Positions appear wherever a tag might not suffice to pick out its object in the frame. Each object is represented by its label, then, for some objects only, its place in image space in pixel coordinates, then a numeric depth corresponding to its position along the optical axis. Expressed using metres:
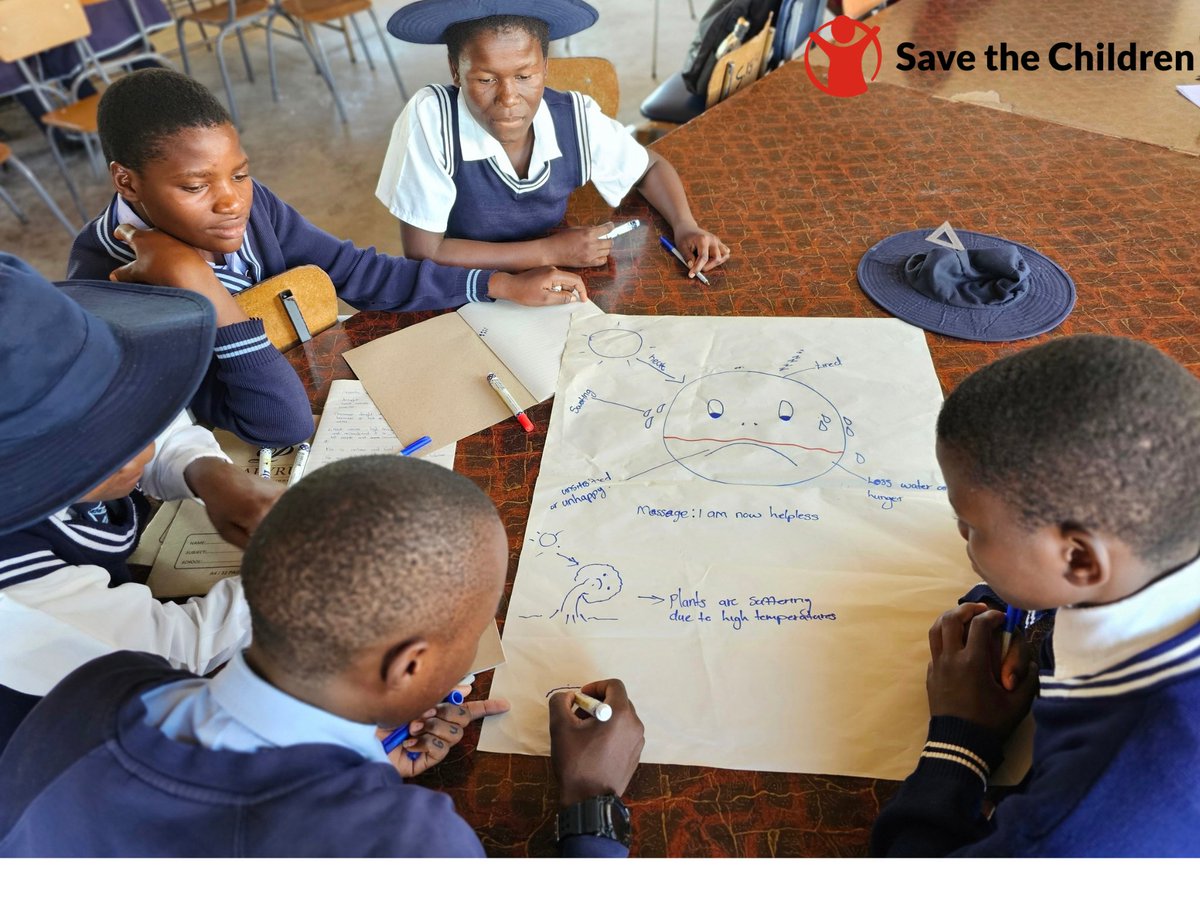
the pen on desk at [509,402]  1.10
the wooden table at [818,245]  0.72
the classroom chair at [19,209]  2.84
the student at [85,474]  0.73
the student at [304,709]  0.59
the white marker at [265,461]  1.08
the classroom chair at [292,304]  1.26
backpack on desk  2.20
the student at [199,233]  1.09
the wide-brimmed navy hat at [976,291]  1.20
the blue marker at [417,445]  1.07
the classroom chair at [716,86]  1.94
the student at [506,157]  1.32
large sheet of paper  0.78
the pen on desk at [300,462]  1.07
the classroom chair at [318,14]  3.71
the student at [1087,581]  0.57
